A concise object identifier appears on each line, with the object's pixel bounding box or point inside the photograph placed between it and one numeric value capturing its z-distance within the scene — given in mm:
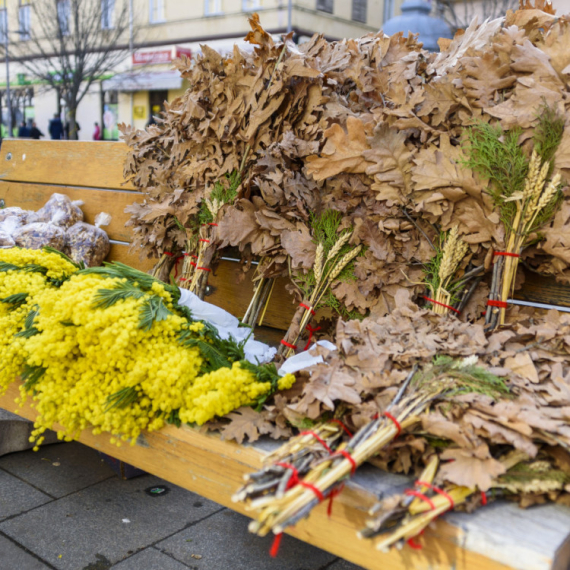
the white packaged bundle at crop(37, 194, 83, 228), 3365
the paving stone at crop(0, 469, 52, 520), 2373
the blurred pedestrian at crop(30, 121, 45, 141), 16219
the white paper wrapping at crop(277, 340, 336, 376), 1806
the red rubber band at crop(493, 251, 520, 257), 1764
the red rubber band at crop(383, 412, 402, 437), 1271
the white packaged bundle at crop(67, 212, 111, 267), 3244
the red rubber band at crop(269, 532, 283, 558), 1111
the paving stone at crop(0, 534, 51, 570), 2021
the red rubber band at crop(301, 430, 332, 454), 1332
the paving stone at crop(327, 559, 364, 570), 2141
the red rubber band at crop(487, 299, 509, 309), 1803
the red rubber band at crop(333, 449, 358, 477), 1209
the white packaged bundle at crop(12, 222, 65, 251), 3174
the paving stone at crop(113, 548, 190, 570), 2053
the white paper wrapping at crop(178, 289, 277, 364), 2043
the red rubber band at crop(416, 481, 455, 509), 1177
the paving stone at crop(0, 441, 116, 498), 2578
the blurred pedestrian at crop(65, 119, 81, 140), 17178
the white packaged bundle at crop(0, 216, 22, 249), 3086
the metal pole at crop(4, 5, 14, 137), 17509
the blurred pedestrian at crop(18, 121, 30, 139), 16125
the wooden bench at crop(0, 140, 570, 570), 1139
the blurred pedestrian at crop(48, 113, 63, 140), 16047
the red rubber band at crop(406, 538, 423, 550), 1169
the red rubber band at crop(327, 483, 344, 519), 1223
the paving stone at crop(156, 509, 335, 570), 2118
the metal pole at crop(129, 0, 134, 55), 17997
